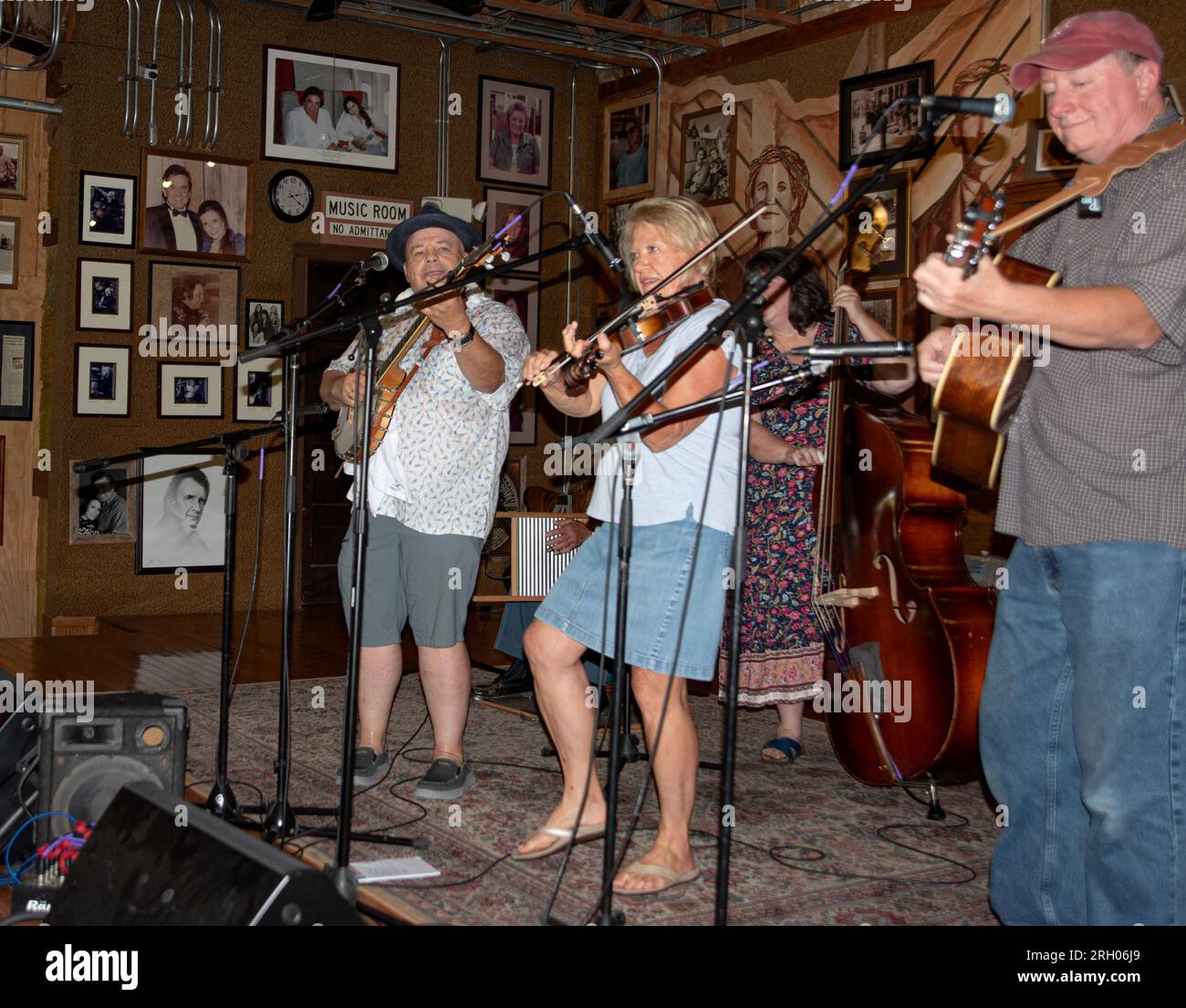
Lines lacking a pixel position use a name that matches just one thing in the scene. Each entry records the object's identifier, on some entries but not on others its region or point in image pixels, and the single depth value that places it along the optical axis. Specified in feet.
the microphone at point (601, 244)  8.26
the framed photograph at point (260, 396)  25.93
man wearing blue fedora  12.10
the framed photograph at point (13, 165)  24.31
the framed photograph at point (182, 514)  25.26
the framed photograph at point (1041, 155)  18.88
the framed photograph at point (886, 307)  21.98
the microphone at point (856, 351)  6.52
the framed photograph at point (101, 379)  24.52
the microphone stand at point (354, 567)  8.32
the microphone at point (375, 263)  9.44
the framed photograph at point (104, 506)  24.56
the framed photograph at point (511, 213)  28.40
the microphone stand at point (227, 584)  10.63
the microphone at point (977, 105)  5.93
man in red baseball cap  6.86
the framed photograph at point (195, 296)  25.17
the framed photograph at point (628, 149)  28.09
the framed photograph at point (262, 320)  26.16
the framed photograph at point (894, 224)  21.50
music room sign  26.86
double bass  11.54
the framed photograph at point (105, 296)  24.44
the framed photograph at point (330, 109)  26.03
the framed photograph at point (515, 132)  28.45
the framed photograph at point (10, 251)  24.35
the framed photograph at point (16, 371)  24.45
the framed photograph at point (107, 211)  24.35
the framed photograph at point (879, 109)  21.59
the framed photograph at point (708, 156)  25.79
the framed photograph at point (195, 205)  24.88
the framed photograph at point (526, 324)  28.73
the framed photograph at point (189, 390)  25.36
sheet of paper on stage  9.93
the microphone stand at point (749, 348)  6.90
